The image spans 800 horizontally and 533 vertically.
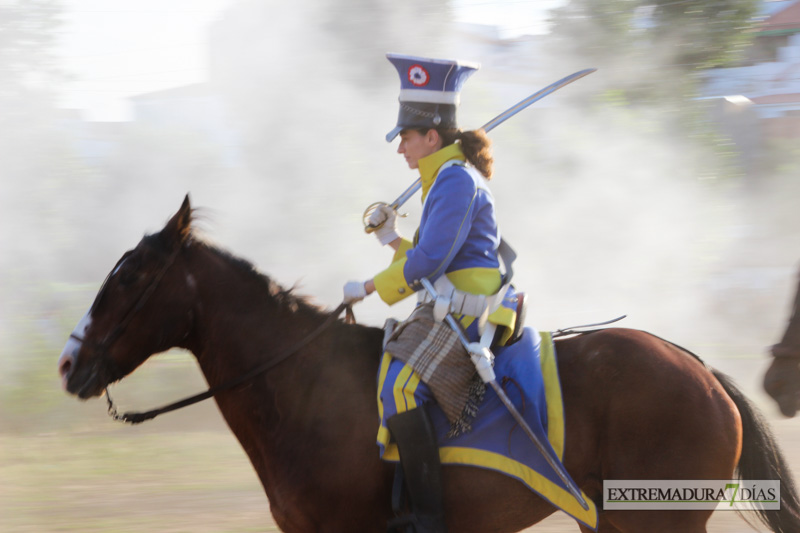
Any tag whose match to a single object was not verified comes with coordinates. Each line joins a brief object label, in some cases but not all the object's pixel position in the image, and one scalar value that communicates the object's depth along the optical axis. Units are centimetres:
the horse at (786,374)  921
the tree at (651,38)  2609
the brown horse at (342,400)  712
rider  700
